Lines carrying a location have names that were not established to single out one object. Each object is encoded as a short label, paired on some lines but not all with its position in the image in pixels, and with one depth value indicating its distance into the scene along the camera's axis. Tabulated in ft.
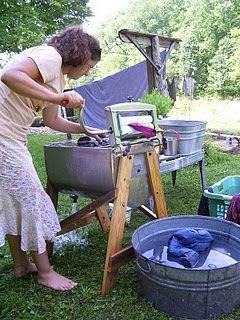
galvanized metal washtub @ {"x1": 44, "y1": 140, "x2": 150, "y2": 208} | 5.55
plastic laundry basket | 6.68
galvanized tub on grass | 4.65
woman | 4.69
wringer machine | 5.52
